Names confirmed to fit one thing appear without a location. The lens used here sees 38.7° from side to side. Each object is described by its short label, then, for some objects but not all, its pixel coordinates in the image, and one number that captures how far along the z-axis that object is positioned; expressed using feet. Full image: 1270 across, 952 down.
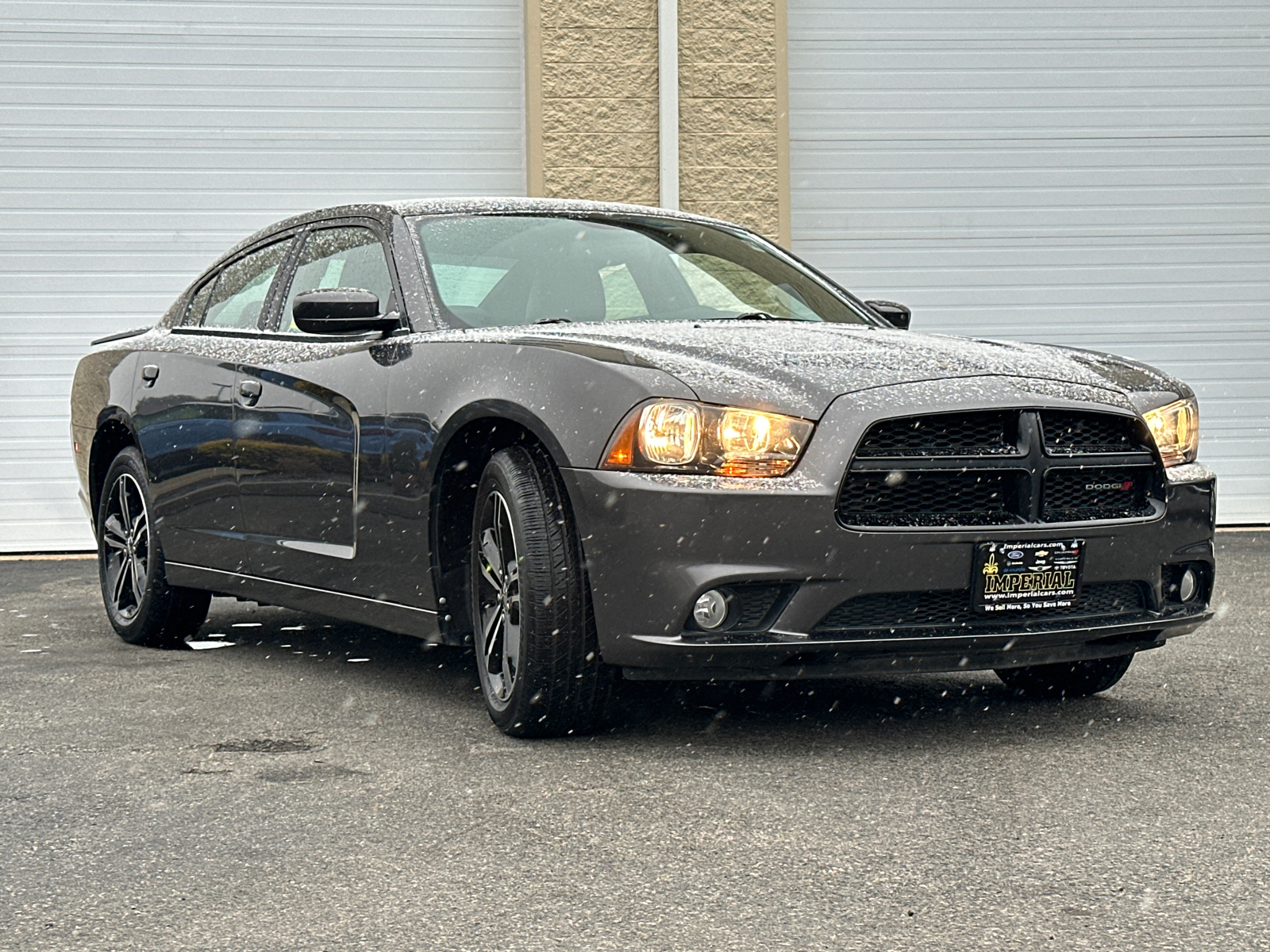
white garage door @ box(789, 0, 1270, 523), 38.73
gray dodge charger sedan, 14.10
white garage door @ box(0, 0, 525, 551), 36.83
